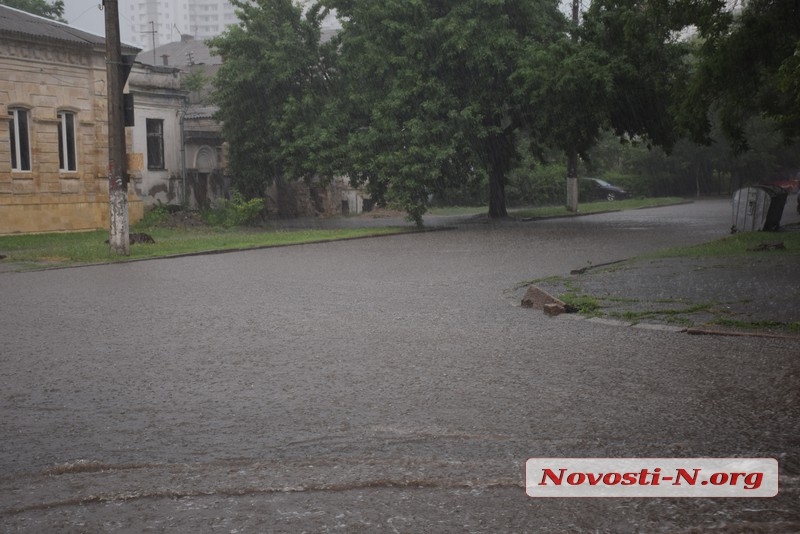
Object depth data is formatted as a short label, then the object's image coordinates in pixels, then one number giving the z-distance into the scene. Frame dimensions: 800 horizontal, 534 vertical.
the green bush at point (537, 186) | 52.56
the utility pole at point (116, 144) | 20.27
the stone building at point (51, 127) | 29.05
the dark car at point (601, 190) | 58.94
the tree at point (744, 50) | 16.72
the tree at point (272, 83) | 35.28
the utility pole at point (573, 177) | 38.28
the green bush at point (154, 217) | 33.47
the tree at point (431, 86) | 30.02
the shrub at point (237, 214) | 33.94
